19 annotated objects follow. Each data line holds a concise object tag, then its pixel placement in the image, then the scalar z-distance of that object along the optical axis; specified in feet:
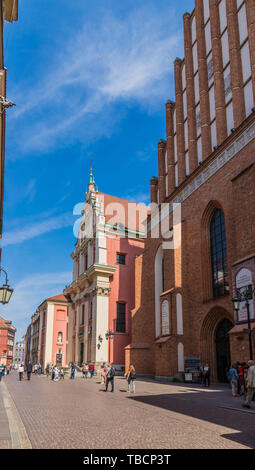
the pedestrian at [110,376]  62.54
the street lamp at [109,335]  117.02
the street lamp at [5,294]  35.58
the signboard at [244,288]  57.42
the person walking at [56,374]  102.35
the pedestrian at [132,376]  57.93
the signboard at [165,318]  84.53
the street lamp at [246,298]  49.15
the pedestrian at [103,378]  85.61
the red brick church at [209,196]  65.92
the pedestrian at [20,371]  107.23
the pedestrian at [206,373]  66.02
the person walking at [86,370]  116.47
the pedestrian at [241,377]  51.57
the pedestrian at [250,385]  37.96
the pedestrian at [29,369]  106.08
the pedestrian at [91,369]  120.12
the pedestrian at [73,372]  112.44
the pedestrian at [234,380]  51.16
